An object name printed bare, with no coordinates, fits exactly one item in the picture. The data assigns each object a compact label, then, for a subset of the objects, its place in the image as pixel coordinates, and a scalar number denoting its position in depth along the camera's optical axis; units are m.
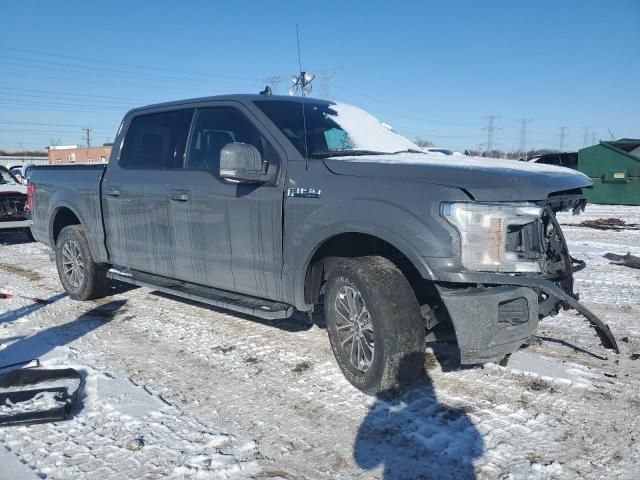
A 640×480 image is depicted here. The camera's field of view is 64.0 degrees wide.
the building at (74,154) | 56.34
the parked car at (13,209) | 9.76
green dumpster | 16.16
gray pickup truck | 2.85
